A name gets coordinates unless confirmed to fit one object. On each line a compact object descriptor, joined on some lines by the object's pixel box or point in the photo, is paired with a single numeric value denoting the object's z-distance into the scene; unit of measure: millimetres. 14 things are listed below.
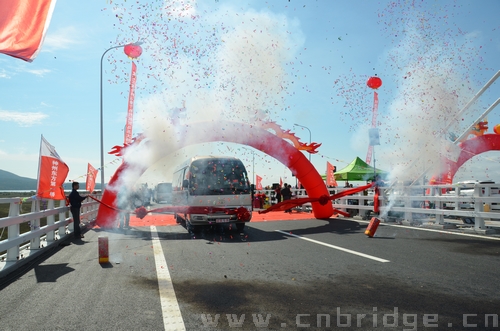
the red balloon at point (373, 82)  20781
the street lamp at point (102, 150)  27325
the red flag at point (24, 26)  5000
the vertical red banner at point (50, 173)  9820
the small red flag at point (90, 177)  18306
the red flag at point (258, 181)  39250
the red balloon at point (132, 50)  21259
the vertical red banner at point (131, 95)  25225
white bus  13171
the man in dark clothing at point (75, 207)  12711
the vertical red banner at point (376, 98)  17555
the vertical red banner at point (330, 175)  26234
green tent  29000
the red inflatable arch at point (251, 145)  15523
